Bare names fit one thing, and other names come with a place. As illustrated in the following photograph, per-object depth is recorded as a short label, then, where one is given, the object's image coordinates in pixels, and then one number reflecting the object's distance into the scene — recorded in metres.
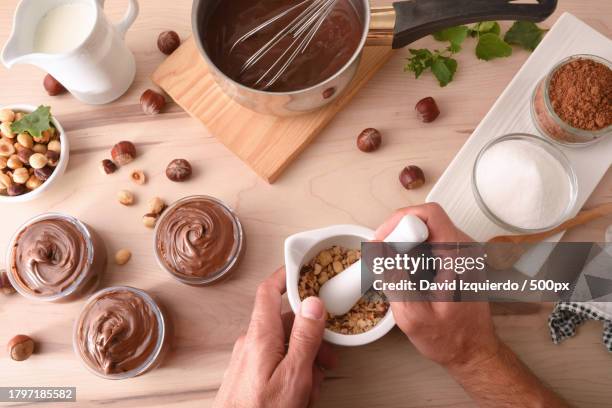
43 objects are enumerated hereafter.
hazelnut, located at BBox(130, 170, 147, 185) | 0.99
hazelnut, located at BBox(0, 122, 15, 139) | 0.97
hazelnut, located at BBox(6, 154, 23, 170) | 0.97
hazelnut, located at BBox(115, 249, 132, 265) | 0.96
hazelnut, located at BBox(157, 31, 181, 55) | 1.03
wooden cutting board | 0.98
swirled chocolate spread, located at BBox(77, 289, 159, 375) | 0.85
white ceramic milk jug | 0.87
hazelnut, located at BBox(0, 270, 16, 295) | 0.95
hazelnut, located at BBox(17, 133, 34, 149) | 0.97
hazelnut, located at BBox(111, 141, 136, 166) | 0.99
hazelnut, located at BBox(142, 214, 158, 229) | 0.97
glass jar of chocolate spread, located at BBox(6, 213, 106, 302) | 0.89
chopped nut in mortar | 0.85
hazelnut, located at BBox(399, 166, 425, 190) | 0.95
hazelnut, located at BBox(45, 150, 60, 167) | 0.98
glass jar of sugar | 0.90
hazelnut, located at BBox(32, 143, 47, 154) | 0.99
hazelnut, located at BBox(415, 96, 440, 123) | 0.98
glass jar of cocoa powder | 0.91
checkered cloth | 0.89
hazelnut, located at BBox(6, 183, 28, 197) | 0.97
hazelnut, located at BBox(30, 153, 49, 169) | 0.96
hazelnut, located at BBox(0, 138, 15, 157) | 0.97
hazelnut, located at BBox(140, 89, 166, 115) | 1.00
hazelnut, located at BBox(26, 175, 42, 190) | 0.97
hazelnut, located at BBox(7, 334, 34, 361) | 0.91
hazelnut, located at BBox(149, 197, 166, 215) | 0.97
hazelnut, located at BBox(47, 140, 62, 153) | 0.98
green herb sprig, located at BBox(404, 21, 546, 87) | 0.99
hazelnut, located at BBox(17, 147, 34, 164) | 0.97
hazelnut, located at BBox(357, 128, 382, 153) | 0.97
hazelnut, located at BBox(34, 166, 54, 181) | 0.97
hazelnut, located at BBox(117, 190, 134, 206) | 0.98
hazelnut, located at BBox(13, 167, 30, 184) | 0.96
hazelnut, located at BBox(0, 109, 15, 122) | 0.97
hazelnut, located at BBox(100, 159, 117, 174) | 0.99
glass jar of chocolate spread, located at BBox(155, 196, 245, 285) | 0.88
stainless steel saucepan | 0.83
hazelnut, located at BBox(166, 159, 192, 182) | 0.97
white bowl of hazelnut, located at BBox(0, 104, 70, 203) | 0.96
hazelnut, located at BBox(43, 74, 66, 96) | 1.02
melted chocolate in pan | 0.88
